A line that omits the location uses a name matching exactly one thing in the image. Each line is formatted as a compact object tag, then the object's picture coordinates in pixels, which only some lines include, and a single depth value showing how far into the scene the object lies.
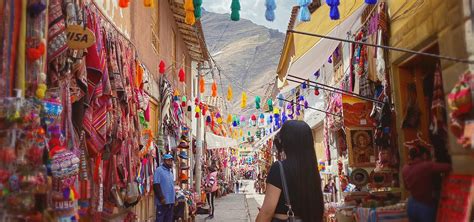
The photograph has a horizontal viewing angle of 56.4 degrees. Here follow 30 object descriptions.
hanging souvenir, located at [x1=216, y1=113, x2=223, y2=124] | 28.62
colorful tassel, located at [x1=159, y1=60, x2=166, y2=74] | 11.35
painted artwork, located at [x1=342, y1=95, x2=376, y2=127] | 7.78
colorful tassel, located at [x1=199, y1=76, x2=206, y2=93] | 16.98
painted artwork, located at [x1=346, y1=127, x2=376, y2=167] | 7.79
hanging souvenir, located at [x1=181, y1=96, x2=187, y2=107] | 15.43
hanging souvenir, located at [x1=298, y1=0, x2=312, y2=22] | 7.07
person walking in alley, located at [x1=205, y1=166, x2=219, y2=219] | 16.27
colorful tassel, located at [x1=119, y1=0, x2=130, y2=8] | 6.32
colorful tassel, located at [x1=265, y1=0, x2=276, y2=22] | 6.35
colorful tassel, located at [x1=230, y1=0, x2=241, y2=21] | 6.44
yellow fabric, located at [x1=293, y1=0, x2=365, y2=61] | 7.08
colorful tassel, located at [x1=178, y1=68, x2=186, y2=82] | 13.19
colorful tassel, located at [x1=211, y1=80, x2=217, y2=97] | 15.62
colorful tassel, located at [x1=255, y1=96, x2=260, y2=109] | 17.07
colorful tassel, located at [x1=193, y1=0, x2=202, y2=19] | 6.69
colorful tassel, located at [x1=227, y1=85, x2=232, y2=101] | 15.39
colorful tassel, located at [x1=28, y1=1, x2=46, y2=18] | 3.52
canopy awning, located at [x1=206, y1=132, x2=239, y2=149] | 20.94
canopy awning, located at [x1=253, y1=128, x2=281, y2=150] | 26.59
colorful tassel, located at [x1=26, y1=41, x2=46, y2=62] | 3.48
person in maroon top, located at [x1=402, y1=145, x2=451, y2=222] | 4.57
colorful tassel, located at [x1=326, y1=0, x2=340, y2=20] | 6.66
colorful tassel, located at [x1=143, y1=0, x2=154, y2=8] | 6.24
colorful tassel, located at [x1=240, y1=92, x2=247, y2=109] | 17.17
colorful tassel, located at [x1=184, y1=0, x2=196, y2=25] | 6.66
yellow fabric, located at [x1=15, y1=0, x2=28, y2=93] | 3.38
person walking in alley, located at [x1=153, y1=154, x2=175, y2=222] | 9.22
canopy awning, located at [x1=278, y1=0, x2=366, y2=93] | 7.13
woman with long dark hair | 3.66
